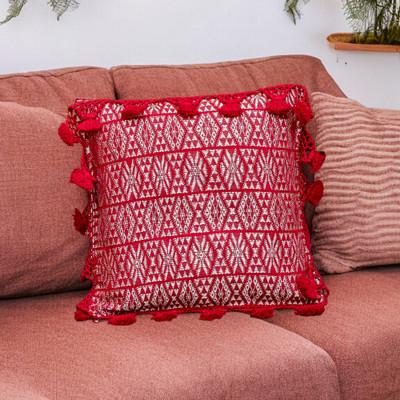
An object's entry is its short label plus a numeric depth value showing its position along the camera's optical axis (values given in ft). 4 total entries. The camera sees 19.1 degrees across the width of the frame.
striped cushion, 8.51
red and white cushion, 7.57
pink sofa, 6.69
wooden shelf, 11.13
